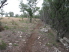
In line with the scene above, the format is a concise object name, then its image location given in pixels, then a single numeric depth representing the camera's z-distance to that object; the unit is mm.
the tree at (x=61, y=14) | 5867
